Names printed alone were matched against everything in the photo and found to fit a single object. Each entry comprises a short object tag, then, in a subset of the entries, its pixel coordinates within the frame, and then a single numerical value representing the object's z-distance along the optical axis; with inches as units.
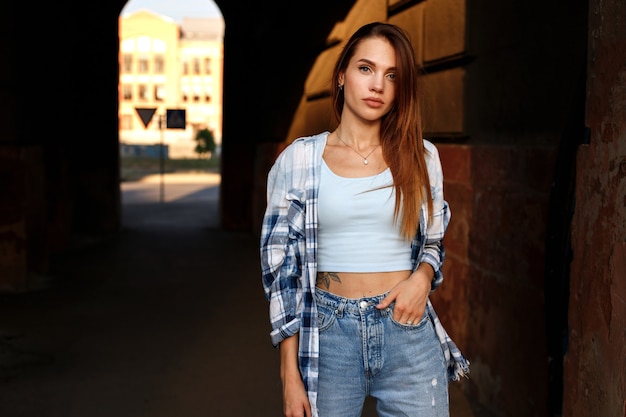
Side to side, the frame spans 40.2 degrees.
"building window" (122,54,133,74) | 2625.5
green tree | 1927.9
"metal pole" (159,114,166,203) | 742.6
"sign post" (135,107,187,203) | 570.3
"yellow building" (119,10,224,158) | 2615.7
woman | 86.7
